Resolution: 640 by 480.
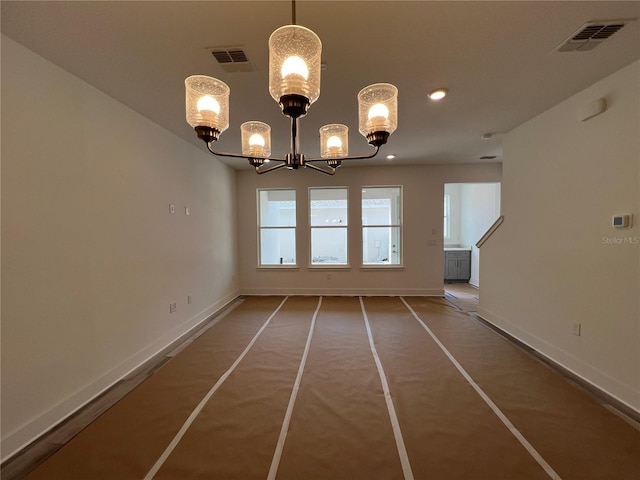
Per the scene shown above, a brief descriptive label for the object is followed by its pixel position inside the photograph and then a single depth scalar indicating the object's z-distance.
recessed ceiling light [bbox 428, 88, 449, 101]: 2.25
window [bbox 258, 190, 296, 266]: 5.50
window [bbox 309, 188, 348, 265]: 5.38
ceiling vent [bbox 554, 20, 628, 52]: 1.53
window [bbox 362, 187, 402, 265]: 5.34
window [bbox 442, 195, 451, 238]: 7.39
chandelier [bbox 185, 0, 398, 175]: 1.04
